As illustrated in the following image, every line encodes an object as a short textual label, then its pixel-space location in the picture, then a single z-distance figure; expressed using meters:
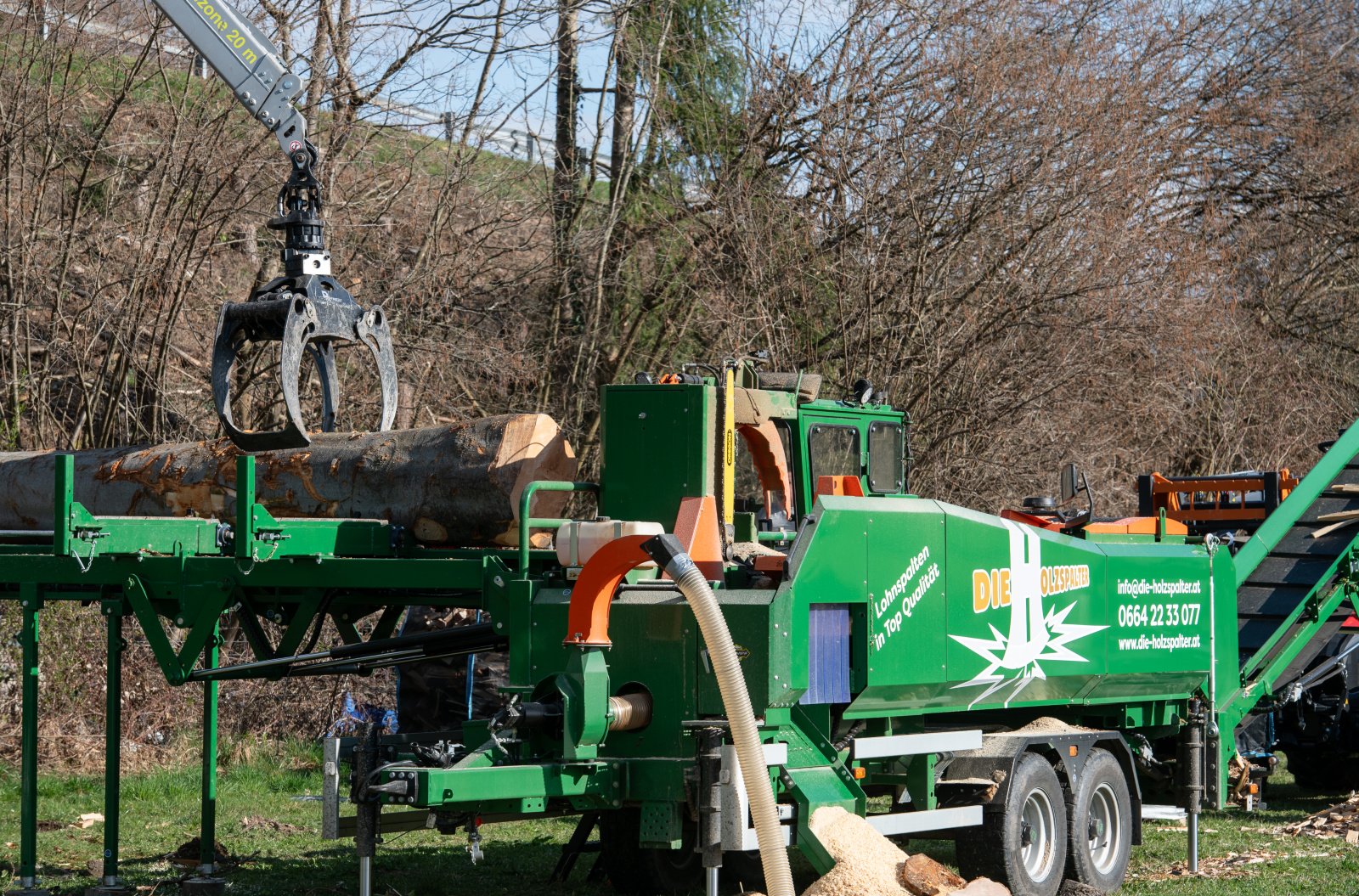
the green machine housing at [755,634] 13.98
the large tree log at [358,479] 17.97
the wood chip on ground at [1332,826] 22.61
